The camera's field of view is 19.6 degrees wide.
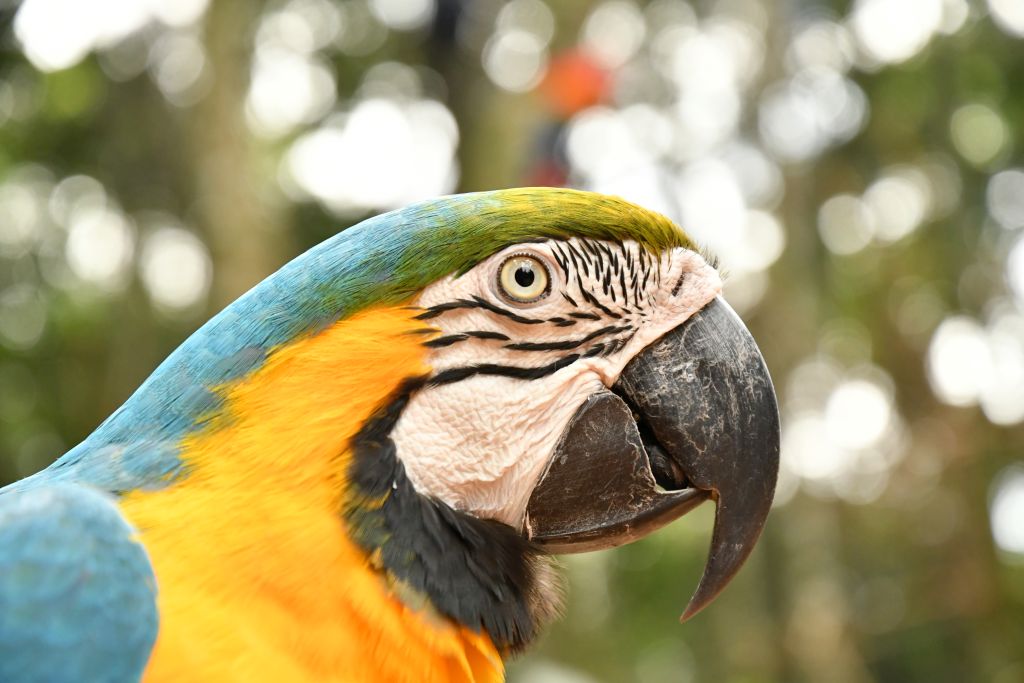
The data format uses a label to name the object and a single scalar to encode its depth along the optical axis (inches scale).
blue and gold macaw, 22.2
